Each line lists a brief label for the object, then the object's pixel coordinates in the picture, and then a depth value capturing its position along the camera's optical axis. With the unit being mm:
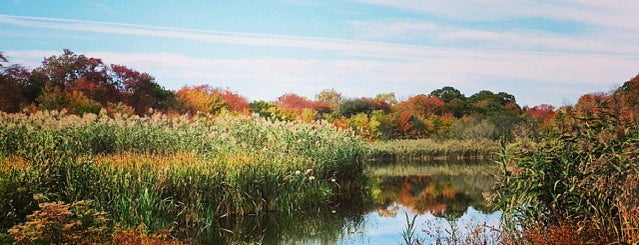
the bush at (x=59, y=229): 6395
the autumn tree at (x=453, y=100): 44219
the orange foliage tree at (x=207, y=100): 30359
